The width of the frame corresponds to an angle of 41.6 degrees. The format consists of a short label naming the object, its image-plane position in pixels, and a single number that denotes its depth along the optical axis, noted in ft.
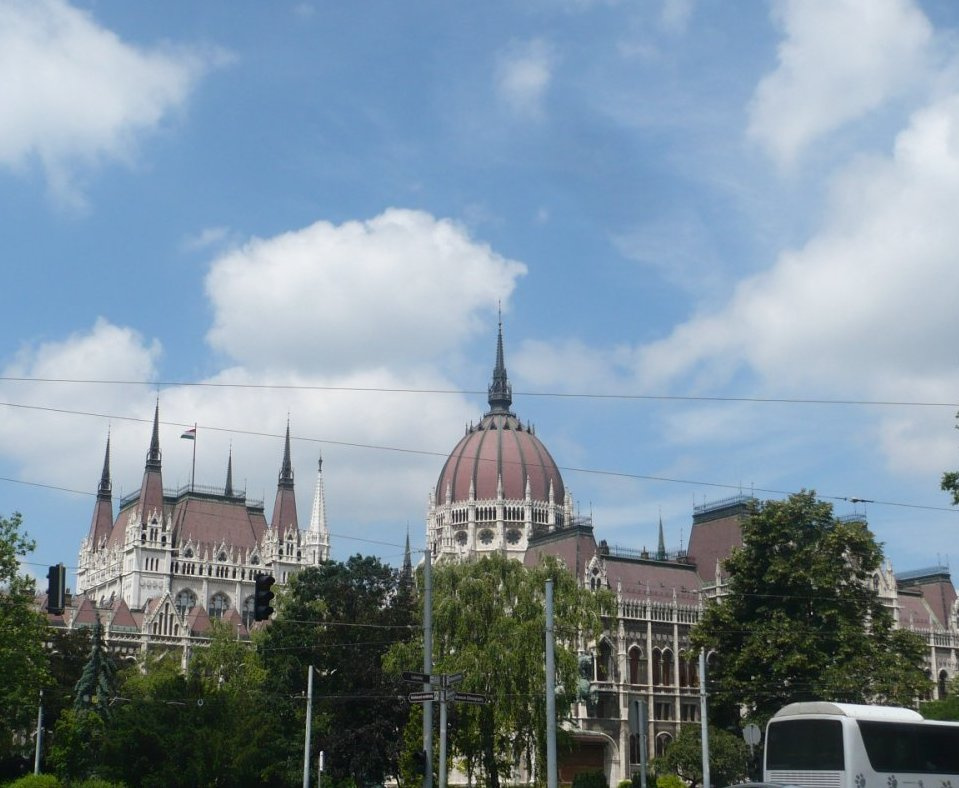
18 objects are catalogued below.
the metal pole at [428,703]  100.48
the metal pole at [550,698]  99.81
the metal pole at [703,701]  131.64
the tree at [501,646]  159.02
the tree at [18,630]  166.09
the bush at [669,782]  176.45
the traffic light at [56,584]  102.73
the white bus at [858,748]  98.68
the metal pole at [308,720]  157.13
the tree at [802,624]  176.76
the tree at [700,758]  210.79
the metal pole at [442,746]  111.12
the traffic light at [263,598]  94.89
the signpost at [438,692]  100.94
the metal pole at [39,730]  196.34
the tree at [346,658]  171.32
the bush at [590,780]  171.83
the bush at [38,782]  134.92
